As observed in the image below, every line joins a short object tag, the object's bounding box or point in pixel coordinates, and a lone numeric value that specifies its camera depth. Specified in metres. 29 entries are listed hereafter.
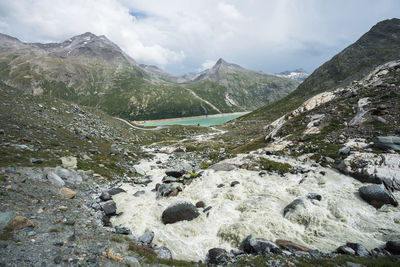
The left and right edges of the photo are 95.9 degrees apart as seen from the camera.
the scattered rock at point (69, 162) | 25.54
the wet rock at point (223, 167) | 30.76
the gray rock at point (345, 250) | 12.47
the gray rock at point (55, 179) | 20.48
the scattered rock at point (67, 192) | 19.36
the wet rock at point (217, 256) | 12.99
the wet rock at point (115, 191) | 23.81
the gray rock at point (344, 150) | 26.08
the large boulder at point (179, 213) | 18.41
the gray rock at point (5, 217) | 11.63
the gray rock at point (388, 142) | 23.22
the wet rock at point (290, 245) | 13.35
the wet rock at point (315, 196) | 19.01
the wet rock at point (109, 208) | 19.08
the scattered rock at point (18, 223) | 11.70
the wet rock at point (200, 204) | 21.02
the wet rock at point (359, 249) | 12.23
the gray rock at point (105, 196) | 21.41
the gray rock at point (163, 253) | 13.30
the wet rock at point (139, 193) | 24.47
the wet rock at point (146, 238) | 15.13
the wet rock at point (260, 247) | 13.19
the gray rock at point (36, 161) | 22.34
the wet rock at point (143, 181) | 29.58
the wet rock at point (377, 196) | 16.64
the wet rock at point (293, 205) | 17.75
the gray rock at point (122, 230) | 15.72
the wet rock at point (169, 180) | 28.88
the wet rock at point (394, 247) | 11.99
